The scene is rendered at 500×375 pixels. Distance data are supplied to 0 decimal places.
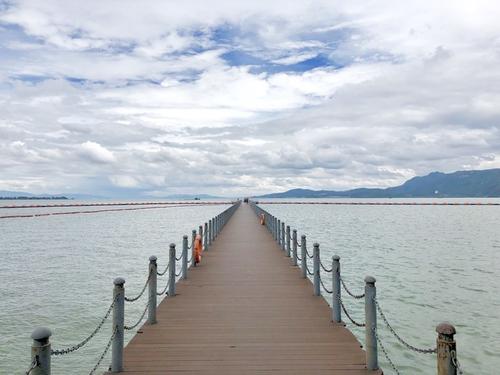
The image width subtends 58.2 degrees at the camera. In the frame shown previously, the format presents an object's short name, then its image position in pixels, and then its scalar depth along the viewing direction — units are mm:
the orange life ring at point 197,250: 16500
